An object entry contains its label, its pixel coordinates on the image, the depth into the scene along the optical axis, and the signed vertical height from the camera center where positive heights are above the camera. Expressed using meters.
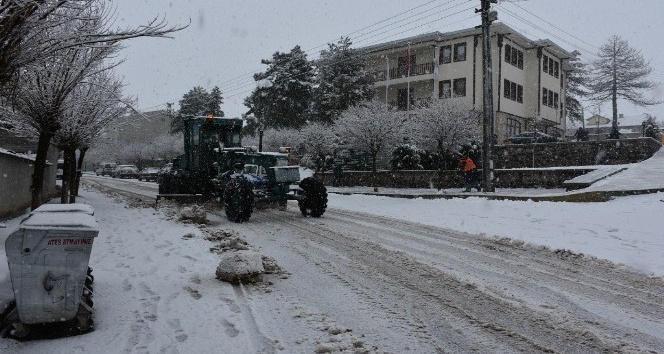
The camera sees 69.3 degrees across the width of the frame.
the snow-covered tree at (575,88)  55.32 +10.31
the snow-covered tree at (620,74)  47.59 +10.29
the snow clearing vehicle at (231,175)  11.97 -0.02
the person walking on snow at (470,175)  19.19 +0.04
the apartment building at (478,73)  34.25 +7.92
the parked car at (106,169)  53.64 +0.59
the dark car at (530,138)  28.25 +2.27
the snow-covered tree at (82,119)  13.02 +1.65
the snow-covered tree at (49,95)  10.26 +1.75
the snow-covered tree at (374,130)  23.12 +2.26
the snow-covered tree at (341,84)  36.91 +7.09
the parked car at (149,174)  39.92 +0.03
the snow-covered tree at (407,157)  25.62 +1.00
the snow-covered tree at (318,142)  32.09 +2.26
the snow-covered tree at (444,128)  23.78 +2.47
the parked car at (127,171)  47.88 +0.33
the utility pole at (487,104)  17.41 +2.63
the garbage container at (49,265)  4.05 -0.79
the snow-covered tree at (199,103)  56.62 +8.56
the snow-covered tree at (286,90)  41.88 +7.47
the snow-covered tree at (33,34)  4.46 +1.47
